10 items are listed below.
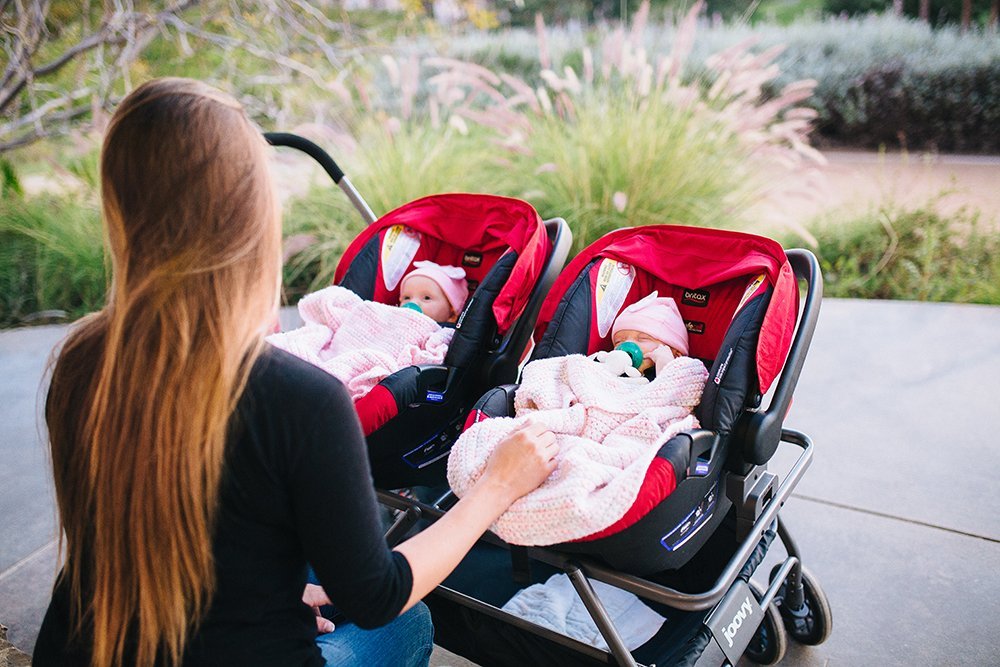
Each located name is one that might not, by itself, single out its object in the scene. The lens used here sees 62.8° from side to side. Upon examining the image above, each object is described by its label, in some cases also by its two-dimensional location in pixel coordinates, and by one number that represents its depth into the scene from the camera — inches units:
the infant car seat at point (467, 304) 84.7
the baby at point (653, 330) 88.1
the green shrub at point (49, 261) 202.7
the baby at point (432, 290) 108.8
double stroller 65.2
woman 44.1
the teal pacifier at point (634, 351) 88.7
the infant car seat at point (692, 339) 64.0
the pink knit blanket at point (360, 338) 90.8
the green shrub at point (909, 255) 195.9
